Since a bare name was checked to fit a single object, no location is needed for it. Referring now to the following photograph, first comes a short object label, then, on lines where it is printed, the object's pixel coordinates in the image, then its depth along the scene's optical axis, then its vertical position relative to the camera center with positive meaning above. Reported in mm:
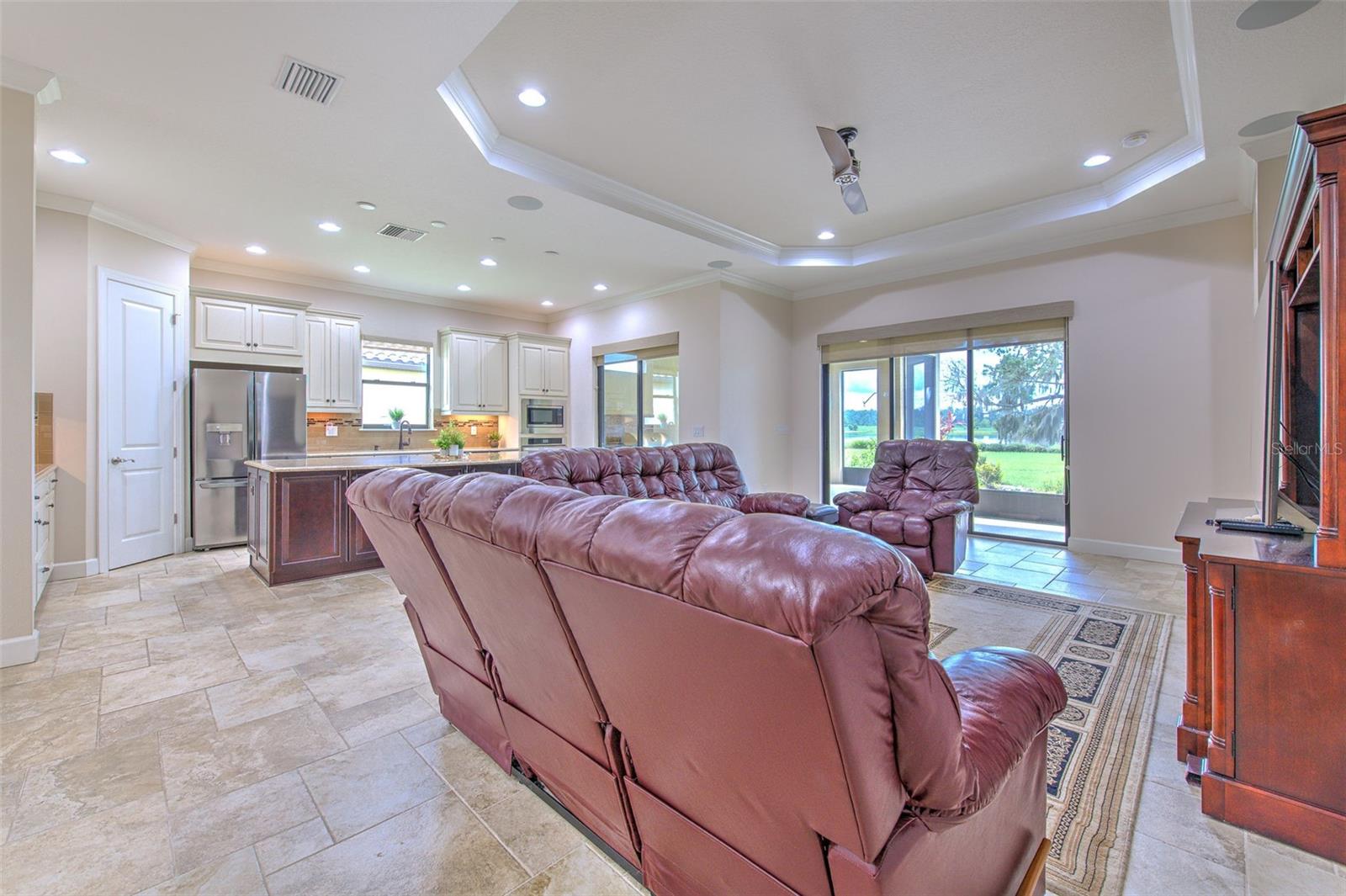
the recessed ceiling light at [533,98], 3129 +1955
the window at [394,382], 7145 +813
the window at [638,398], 7430 +635
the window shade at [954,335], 5277 +1150
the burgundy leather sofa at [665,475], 3807 -222
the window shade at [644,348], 6937 +1250
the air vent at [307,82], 2700 +1796
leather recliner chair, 4125 -452
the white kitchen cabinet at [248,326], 5453 +1192
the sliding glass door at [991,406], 5453 +405
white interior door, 4574 +176
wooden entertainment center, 1435 -532
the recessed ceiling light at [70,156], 3543 +1831
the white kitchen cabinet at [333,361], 6305 +954
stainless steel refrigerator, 5273 +79
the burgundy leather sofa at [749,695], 737 -425
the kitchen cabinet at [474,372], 7480 +985
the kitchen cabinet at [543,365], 7883 +1137
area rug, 1550 -1072
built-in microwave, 7938 +410
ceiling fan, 3090 +1632
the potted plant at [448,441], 5855 +42
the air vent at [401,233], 4941 +1878
